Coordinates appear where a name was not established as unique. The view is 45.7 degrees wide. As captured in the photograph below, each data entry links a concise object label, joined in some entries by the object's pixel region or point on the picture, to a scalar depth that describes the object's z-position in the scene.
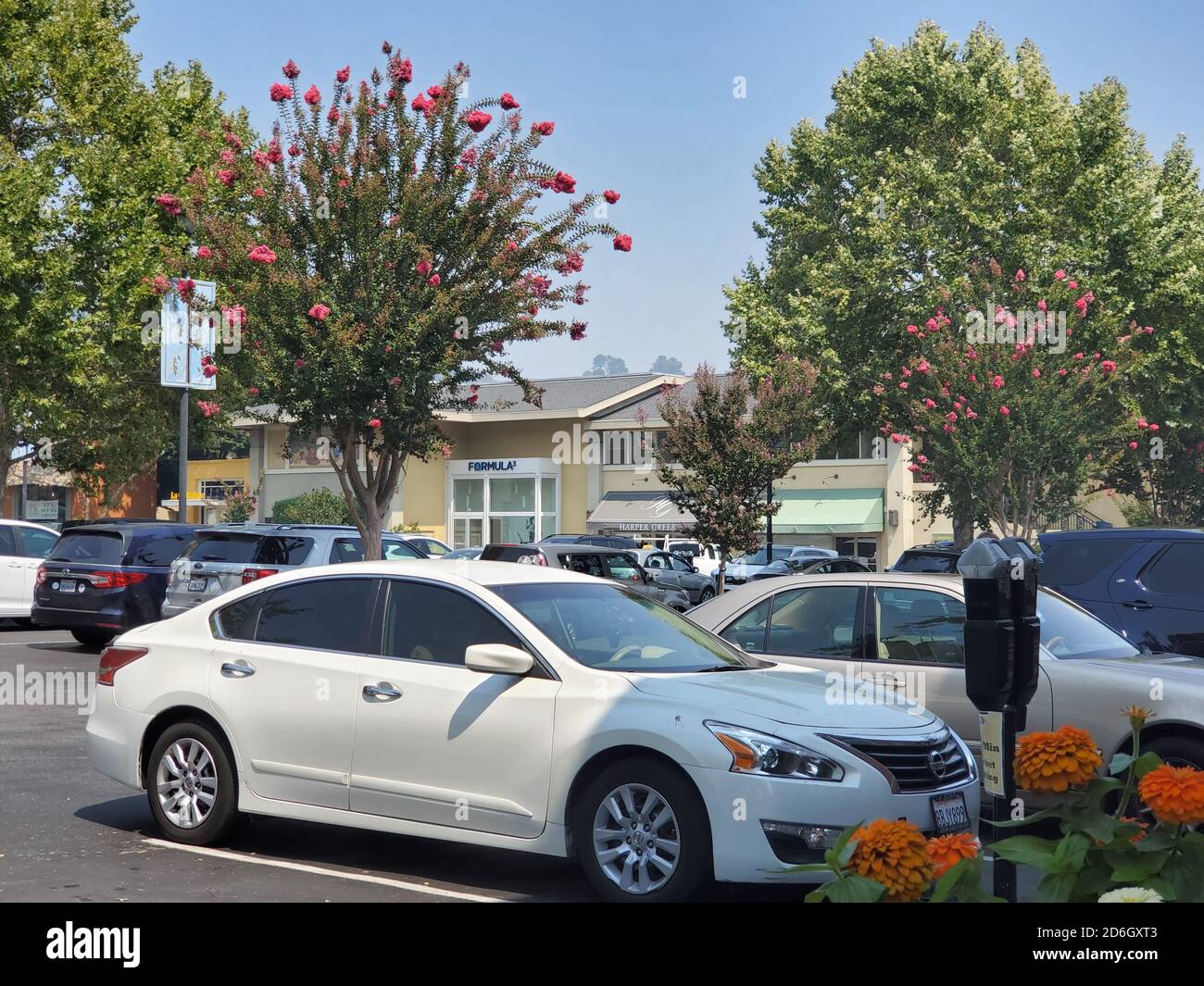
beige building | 50.62
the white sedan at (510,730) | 6.08
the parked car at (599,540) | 36.22
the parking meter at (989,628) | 5.04
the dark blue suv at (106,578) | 18.77
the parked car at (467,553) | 32.28
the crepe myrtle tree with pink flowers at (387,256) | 17.83
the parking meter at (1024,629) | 5.09
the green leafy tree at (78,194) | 29.84
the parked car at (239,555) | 16.98
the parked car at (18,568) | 22.31
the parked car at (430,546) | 24.68
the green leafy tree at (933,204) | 30.94
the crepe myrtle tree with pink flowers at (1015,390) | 28.03
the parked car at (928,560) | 19.80
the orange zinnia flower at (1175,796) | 3.08
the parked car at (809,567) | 28.67
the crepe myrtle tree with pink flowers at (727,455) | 23.19
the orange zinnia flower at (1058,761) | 3.43
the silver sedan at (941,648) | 7.80
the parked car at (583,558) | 21.44
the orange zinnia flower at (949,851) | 3.07
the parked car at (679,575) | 35.57
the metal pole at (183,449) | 25.74
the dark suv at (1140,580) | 11.12
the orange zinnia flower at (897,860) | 2.99
